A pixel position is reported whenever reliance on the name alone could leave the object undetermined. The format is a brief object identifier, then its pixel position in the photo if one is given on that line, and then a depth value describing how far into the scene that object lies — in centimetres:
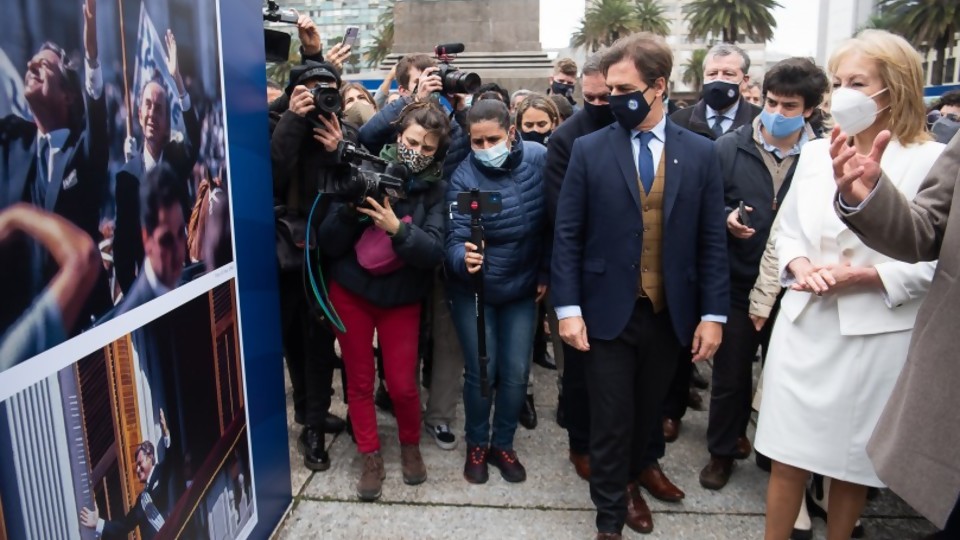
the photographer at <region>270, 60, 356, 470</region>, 311
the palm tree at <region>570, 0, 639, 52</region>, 5759
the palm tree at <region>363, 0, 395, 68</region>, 4441
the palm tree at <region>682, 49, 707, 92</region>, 7097
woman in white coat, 223
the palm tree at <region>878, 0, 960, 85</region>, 3581
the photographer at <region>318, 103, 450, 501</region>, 311
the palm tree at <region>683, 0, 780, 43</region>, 5044
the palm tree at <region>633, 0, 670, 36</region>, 6012
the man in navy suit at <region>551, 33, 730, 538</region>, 271
